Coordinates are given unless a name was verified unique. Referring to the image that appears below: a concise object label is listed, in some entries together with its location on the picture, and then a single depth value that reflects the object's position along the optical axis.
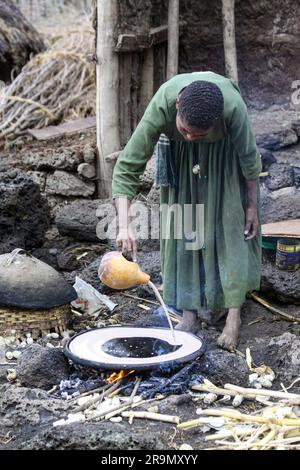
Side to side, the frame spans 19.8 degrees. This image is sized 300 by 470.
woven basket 5.86
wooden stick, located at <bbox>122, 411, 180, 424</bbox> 4.39
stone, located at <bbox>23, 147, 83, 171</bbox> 8.24
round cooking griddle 4.82
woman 4.96
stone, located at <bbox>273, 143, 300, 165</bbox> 7.96
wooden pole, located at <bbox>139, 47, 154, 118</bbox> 8.14
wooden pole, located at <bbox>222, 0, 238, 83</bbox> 8.08
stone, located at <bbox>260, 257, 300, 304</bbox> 6.27
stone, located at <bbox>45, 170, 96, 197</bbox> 8.30
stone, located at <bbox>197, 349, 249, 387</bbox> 4.88
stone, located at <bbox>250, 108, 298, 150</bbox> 8.02
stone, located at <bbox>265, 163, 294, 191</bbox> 7.56
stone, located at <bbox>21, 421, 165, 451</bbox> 3.97
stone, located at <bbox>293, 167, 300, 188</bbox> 7.59
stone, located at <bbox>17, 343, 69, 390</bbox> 4.96
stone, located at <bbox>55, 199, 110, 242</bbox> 7.60
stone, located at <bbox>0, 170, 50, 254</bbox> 7.09
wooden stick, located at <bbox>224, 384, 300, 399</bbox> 4.62
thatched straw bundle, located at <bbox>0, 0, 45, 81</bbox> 9.84
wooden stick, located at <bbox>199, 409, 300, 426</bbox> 4.22
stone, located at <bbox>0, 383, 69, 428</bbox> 4.48
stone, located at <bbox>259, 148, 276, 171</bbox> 7.80
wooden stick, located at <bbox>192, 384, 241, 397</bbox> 4.70
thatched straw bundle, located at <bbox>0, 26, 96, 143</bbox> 9.00
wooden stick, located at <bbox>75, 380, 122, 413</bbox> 4.61
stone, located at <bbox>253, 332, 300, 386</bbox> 4.97
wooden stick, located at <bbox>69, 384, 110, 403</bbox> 4.77
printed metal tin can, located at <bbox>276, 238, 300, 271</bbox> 6.39
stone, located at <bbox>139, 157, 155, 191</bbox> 7.81
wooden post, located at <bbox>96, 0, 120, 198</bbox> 7.75
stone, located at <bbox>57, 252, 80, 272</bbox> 7.26
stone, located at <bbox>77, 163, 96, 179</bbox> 8.17
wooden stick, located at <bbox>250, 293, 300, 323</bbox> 6.13
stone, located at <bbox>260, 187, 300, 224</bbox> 7.13
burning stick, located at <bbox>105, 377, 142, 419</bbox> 4.49
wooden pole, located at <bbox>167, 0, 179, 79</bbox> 7.98
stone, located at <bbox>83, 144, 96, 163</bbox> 8.16
